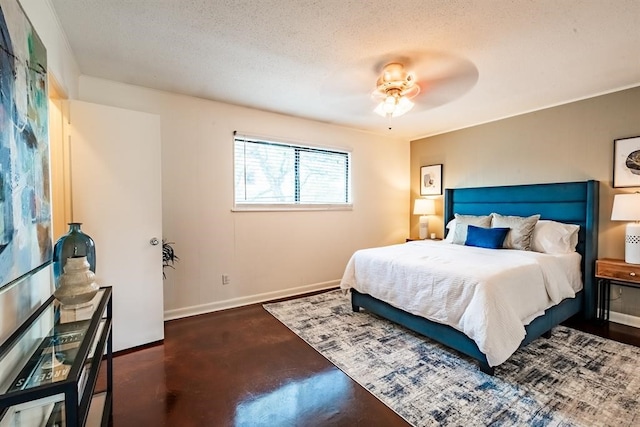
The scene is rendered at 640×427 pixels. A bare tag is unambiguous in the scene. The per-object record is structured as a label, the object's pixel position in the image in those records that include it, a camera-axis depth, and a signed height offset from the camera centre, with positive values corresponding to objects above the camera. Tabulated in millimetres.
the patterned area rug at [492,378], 1696 -1228
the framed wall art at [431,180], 4734 +411
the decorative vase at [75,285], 1450 -393
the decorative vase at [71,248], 1637 -232
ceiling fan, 2375 +1181
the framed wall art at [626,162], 2885 +418
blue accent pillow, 3346 -383
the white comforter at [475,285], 2035 -688
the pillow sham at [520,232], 3270 -319
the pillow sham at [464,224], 3723 -253
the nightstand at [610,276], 2711 -707
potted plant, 3018 -505
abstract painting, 1105 +264
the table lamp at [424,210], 4656 -84
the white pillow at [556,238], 3139 -383
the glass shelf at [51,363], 838 -544
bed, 2365 -306
